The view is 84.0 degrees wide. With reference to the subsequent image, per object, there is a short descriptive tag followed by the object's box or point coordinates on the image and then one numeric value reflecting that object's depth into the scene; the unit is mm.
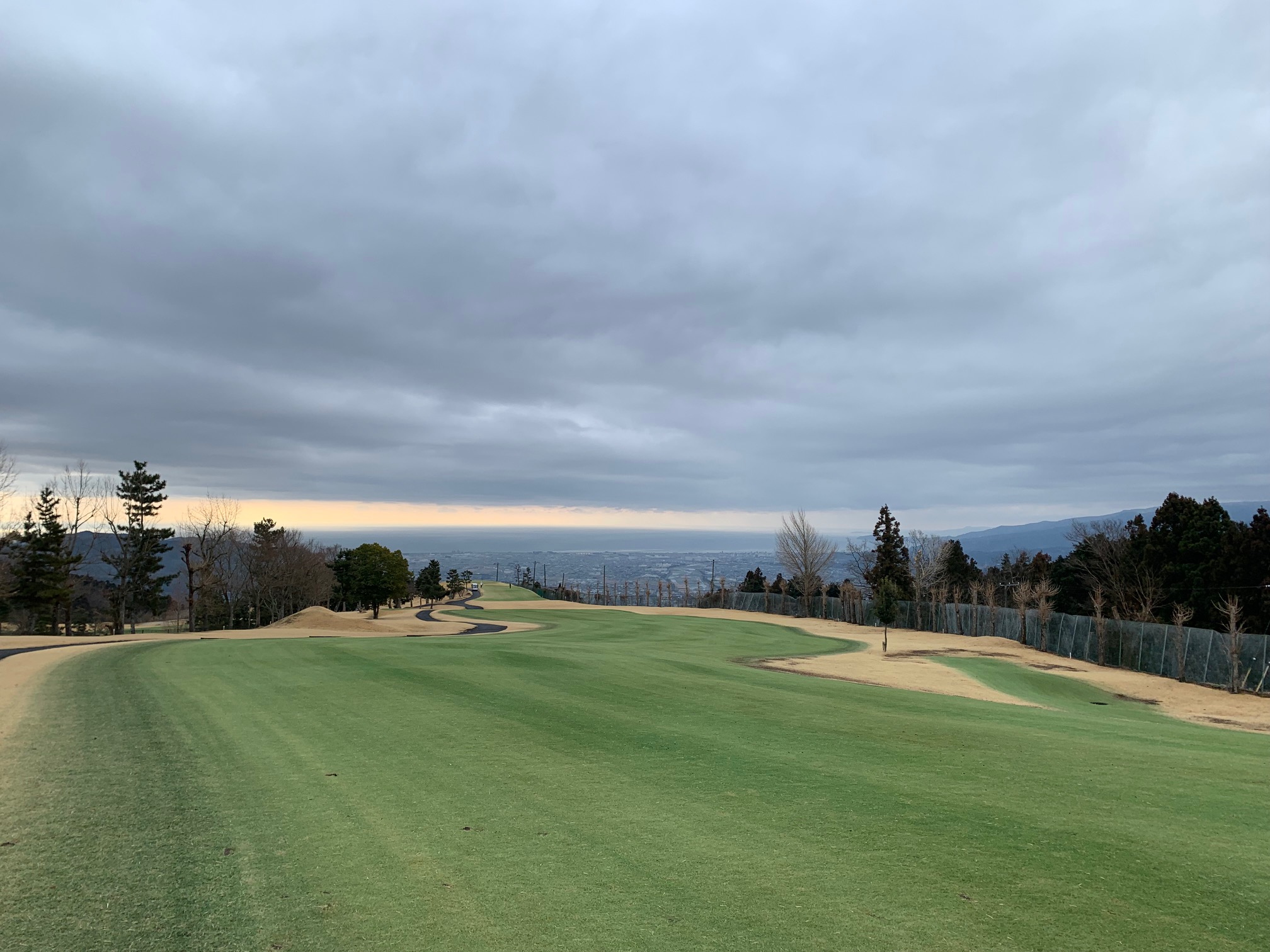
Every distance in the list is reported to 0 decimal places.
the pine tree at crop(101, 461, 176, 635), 57438
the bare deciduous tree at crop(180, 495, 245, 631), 56575
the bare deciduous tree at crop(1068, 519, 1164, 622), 47031
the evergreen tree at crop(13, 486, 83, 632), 53875
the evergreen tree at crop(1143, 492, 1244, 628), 44312
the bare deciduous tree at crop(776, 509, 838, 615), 77000
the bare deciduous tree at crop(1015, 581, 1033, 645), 40719
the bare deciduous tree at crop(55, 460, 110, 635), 54719
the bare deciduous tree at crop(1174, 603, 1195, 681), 30422
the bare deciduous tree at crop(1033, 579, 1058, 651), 38688
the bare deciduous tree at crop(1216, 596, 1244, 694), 27219
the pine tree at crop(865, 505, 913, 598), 65875
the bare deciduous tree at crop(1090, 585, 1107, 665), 35188
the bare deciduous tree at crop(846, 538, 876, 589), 85625
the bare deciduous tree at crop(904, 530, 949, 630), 63750
